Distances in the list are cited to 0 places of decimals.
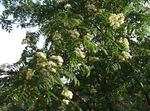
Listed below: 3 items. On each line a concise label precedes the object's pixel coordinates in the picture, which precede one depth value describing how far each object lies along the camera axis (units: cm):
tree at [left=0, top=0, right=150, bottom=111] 596
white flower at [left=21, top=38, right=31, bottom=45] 860
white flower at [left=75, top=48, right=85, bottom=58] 675
